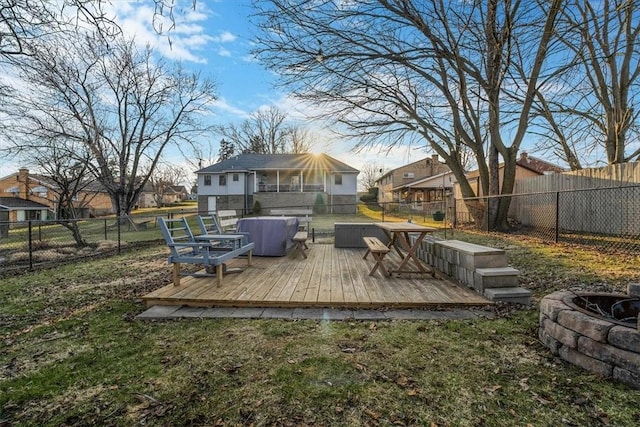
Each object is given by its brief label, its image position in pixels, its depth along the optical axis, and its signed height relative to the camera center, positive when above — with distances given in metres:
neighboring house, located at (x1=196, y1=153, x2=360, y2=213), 26.89 +1.88
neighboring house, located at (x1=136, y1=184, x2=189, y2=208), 57.28 +1.79
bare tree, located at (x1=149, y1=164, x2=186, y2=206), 40.16 +3.62
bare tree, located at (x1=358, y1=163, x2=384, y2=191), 57.47 +5.23
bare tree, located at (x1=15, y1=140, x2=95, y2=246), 11.91 +1.40
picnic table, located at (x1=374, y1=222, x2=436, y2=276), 4.64 -0.54
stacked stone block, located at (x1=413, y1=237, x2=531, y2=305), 3.68 -0.86
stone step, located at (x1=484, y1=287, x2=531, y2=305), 3.65 -1.04
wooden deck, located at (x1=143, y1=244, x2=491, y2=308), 3.66 -1.07
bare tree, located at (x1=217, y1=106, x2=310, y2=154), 36.84 +8.18
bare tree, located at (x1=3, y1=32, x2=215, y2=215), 14.70 +4.97
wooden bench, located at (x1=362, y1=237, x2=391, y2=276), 4.65 -0.73
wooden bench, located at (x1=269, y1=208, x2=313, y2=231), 9.84 -0.38
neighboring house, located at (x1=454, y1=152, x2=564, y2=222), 15.45 +1.18
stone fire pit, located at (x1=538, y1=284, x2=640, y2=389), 2.09 -0.91
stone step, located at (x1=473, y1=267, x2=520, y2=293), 3.89 -0.89
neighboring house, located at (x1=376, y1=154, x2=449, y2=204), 39.71 +4.05
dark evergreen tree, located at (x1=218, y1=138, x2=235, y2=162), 45.91 +7.76
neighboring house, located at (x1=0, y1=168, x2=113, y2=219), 34.88 +1.54
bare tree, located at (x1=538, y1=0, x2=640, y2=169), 10.21 +3.28
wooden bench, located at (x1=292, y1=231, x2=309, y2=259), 6.42 -0.73
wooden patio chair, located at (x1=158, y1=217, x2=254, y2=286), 3.96 -0.66
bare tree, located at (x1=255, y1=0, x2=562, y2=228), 6.48 +3.81
